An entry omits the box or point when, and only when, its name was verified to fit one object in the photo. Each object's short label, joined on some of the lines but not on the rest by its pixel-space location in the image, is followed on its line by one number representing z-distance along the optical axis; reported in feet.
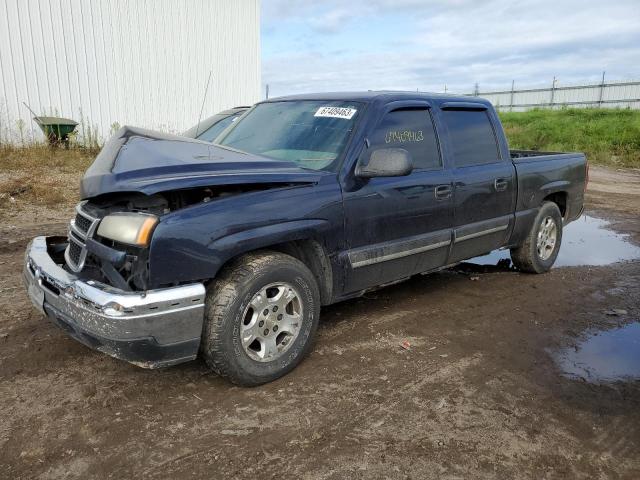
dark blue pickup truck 9.23
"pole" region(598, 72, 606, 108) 105.29
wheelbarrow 37.24
